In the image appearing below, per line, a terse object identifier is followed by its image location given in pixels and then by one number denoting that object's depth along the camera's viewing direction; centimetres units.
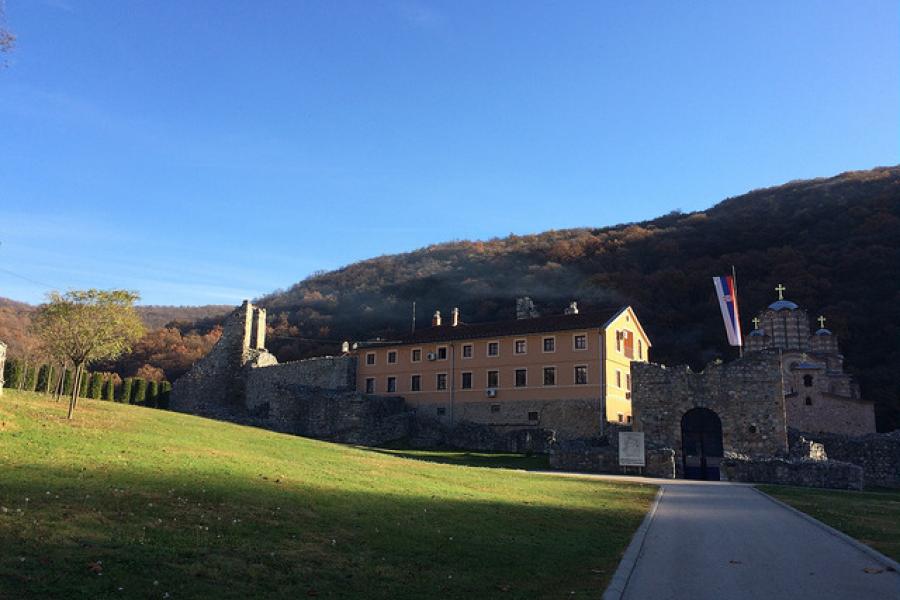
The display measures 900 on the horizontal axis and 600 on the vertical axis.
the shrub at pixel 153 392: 6362
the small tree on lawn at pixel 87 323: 2495
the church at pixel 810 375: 6047
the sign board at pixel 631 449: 3475
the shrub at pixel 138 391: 6088
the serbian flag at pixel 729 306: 4222
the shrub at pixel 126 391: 5934
